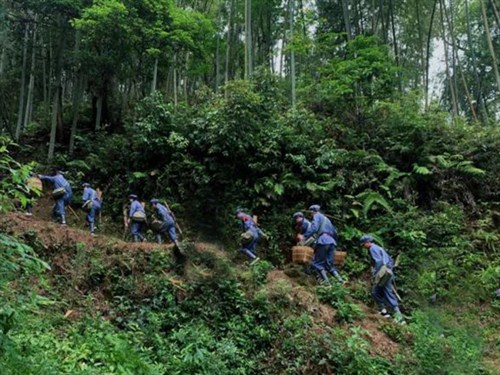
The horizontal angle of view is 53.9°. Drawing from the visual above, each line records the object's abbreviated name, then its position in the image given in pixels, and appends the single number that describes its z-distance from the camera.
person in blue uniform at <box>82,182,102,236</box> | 11.70
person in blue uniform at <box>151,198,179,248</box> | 11.06
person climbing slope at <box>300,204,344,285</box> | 9.49
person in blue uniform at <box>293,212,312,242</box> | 10.41
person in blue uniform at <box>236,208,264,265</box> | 10.09
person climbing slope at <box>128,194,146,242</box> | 11.17
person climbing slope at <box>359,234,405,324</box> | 8.45
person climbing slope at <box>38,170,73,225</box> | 11.23
